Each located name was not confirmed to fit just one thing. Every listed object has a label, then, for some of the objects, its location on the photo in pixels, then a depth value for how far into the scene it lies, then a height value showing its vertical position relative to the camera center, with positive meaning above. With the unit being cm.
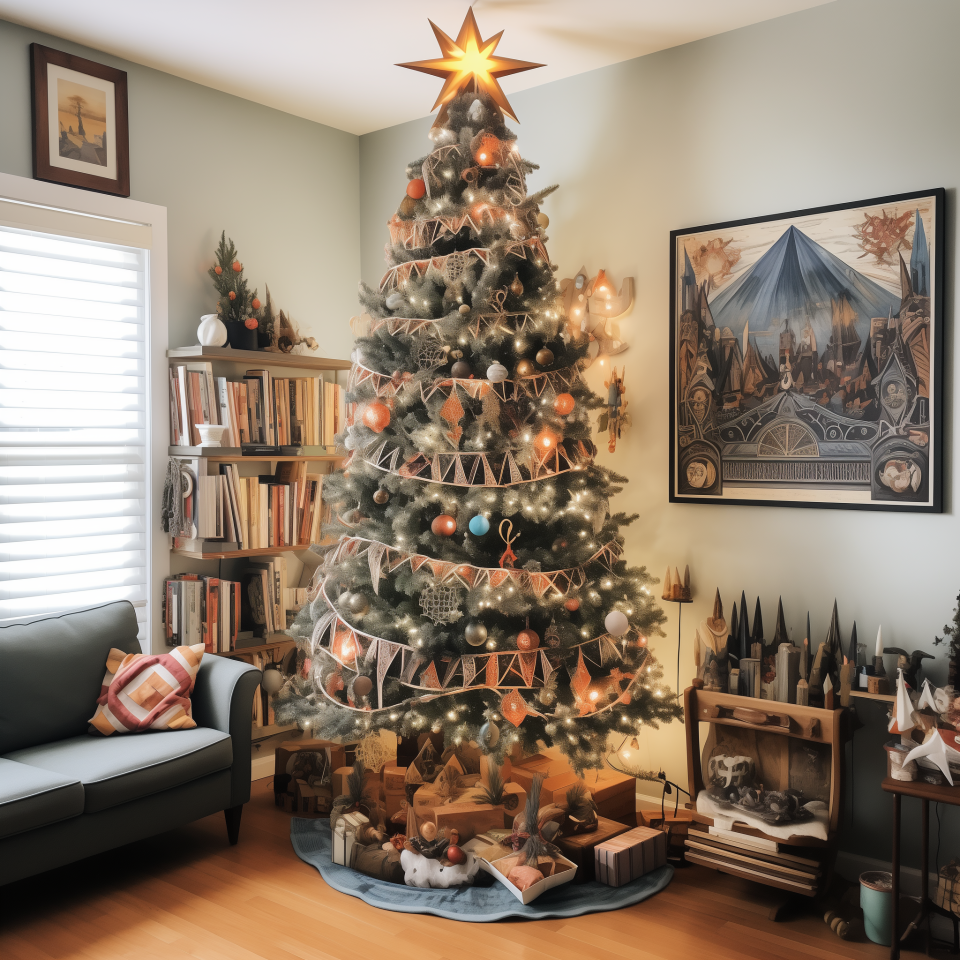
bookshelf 354 -2
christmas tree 288 -19
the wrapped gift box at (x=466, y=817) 296 -125
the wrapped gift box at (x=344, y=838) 296 -132
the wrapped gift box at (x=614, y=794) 317 -126
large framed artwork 285 +34
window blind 322 +12
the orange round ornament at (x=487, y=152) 308 +107
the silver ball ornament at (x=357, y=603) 296 -51
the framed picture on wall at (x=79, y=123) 323 +127
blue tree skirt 268 -142
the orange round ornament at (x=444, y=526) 290 -24
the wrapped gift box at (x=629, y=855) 284 -134
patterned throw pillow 307 -86
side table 236 -108
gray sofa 257 -100
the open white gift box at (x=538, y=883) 270 -136
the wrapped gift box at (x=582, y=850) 290 -133
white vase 358 +50
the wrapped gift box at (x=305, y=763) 345 -124
